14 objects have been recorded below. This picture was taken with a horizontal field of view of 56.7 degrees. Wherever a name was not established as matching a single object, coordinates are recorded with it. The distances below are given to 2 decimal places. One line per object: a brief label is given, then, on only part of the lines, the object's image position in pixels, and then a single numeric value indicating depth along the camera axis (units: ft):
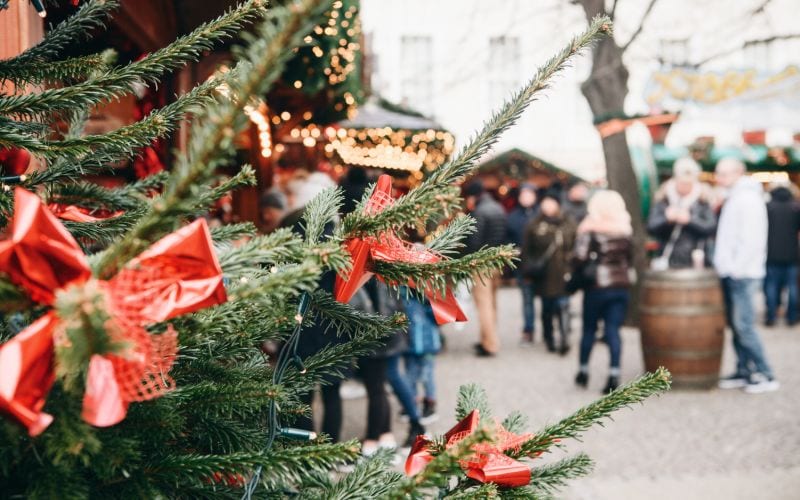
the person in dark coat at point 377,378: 15.23
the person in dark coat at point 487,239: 26.37
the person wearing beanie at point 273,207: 18.26
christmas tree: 2.00
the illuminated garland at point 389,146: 37.63
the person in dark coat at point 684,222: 22.45
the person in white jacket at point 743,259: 21.27
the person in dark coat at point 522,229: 30.81
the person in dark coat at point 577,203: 33.12
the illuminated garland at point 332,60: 16.01
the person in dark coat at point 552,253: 27.86
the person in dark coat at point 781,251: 33.22
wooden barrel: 20.30
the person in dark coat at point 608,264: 20.70
